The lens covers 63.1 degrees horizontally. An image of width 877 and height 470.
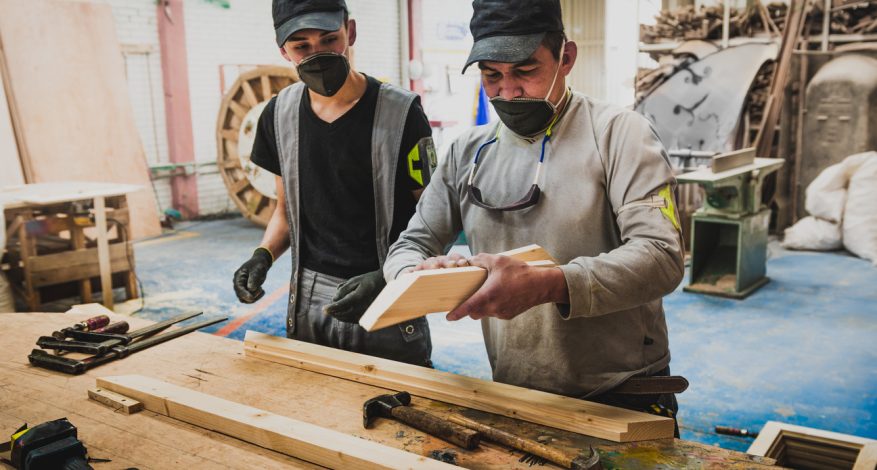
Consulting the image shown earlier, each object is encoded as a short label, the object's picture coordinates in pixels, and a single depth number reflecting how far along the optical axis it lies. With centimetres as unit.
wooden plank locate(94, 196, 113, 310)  557
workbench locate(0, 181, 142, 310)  536
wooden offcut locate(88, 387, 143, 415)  171
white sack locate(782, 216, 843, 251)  729
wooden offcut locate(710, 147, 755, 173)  580
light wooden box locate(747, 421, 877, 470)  249
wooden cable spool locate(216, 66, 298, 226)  855
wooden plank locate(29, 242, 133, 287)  547
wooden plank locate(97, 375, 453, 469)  136
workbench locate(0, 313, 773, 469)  141
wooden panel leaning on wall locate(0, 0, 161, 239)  738
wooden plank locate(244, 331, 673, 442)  146
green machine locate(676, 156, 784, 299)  582
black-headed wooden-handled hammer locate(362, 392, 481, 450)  145
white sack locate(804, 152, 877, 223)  726
